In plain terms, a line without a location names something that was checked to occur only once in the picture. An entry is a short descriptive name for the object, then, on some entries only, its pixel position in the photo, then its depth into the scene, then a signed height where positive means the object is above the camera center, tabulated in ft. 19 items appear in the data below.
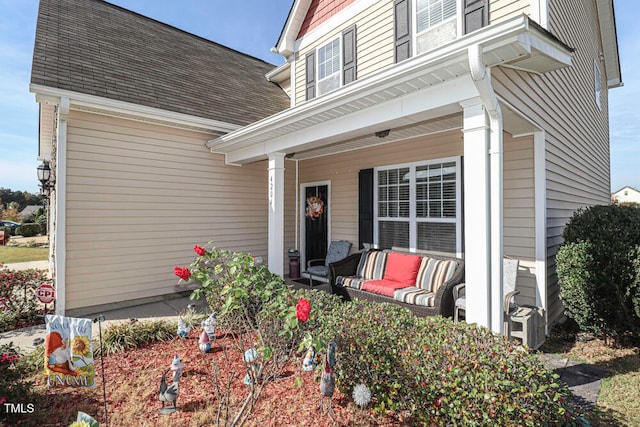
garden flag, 7.21 -3.22
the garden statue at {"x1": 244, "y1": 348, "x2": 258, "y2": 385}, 8.65 -4.10
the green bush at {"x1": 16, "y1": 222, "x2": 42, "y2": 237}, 61.55 -2.69
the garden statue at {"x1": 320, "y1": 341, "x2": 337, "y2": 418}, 7.06 -3.66
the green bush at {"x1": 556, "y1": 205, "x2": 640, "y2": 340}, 11.58 -2.21
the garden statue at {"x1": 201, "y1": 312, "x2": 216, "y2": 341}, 11.90 -4.27
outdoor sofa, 13.38 -3.24
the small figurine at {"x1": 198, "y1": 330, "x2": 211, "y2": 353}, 11.10 -4.59
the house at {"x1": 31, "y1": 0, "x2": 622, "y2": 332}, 9.55 +3.77
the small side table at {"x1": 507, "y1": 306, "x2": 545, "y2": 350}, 11.79 -4.33
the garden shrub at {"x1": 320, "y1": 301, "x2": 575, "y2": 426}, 5.77 -3.29
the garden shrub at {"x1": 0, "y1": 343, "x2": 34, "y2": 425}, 7.02 -4.16
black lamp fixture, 20.11 +2.62
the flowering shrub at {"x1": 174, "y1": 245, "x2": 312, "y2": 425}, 7.13 -2.52
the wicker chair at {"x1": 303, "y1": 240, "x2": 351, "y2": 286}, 20.51 -2.70
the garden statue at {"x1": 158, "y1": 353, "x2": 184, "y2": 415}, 7.84 -4.56
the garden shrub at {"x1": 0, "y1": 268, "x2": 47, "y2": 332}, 14.69 -4.07
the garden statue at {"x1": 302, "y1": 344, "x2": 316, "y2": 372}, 9.06 -4.29
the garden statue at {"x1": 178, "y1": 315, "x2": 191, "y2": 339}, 12.44 -4.57
